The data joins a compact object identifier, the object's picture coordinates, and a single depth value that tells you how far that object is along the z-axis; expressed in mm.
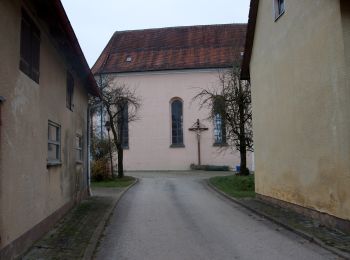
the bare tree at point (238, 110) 25500
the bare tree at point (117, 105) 27938
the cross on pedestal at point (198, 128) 39906
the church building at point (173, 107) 39844
